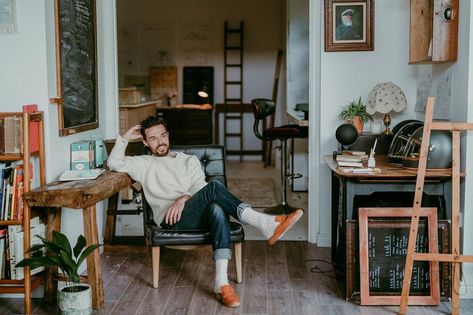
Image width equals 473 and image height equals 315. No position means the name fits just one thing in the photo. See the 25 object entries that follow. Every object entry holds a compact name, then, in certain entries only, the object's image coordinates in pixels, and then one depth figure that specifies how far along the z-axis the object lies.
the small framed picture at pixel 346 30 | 4.89
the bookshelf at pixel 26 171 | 3.48
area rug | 6.80
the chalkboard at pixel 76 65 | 4.04
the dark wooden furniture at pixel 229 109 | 10.39
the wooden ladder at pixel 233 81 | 10.38
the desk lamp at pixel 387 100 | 4.72
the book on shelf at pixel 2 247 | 3.65
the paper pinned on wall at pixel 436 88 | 4.08
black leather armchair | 3.94
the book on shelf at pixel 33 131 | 3.65
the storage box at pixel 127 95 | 7.55
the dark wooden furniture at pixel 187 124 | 9.73
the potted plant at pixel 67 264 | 3.44
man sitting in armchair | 3.84
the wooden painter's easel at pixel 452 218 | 3.42
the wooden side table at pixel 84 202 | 3.50
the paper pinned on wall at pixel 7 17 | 3.72
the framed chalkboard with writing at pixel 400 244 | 3.71
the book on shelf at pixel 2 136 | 3.57
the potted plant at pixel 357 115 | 4.76
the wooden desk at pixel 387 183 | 3.69
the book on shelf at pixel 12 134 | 3.55
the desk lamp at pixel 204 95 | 9.67
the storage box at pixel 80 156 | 4.16
